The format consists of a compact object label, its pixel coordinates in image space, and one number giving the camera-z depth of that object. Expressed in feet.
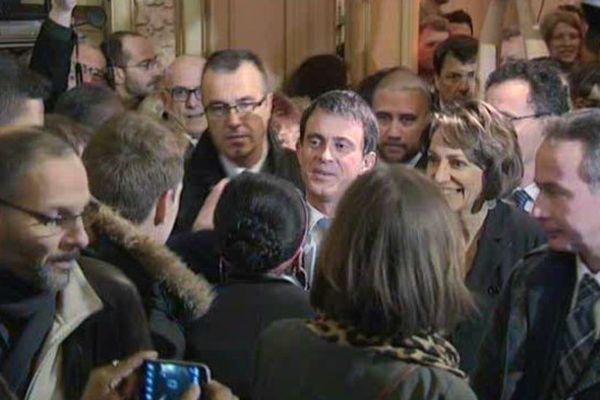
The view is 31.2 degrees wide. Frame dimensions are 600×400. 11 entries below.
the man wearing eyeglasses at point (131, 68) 14.76
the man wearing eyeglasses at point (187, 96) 12.17
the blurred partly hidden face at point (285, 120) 11.58
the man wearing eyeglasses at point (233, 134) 10.28
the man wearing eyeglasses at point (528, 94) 11.05
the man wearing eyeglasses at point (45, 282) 5.78
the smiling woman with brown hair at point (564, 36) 16.16
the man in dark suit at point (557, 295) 6.16
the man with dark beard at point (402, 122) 10.68
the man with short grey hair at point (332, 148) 9.25
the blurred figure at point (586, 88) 12.50
